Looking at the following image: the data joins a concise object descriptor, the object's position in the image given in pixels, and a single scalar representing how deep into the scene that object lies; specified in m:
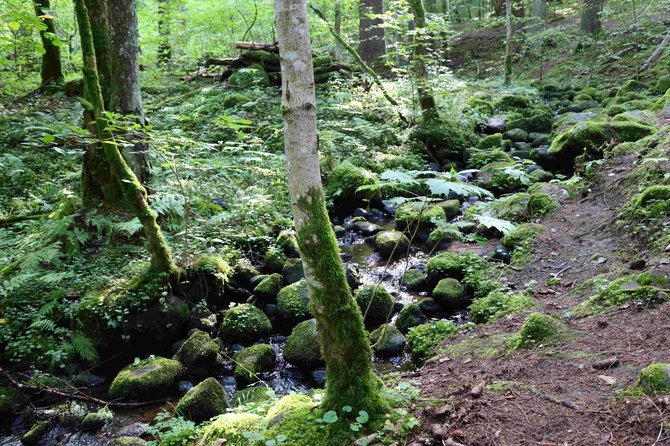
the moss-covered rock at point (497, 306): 5.34
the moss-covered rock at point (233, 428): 3.17
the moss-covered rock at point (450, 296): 6.12
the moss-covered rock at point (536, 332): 4.18
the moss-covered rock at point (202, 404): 4.31
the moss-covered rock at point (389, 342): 5.39
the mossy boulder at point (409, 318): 5.86
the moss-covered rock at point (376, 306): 6.16
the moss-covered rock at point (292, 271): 7.10
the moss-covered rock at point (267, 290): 6.68
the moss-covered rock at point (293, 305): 6.25
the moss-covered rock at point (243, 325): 5.98
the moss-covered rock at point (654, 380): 2.75
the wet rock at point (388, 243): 7.85
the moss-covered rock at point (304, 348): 5.33
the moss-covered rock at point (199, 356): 5.33
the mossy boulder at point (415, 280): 6.84
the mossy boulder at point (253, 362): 5.23
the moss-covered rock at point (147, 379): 4.89
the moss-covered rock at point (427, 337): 5.13
